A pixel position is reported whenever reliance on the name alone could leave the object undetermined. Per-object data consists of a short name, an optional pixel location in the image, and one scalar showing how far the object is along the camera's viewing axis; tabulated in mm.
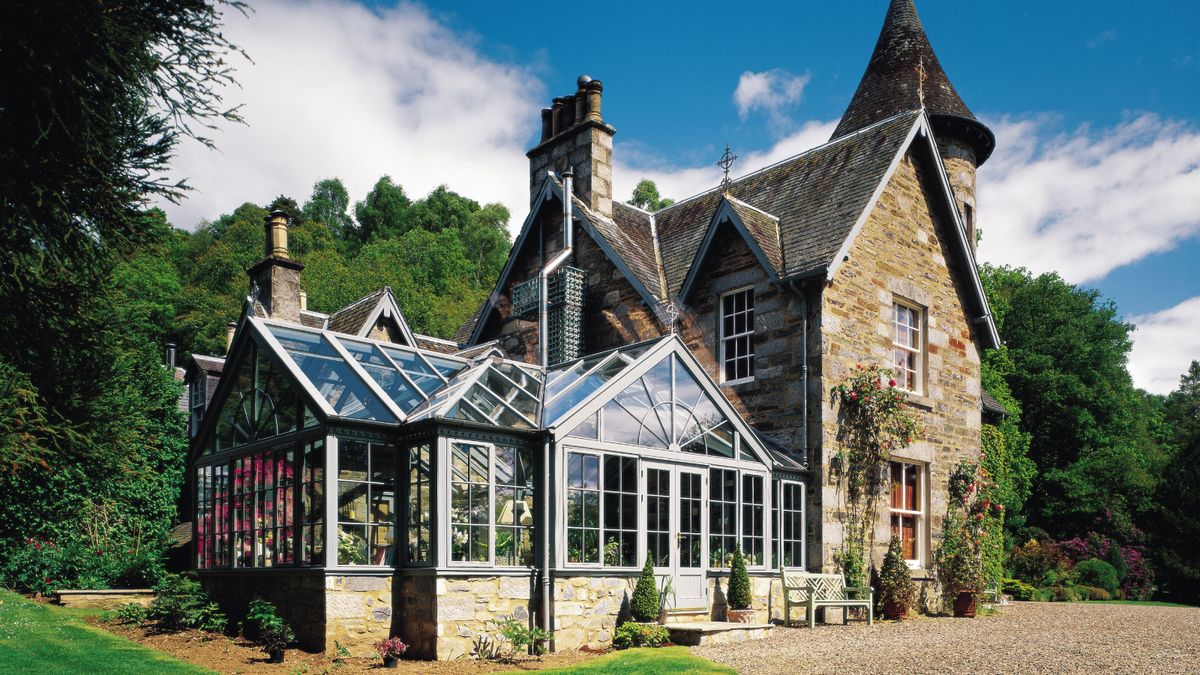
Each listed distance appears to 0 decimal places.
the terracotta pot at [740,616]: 14359
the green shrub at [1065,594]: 27234
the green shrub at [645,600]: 13219
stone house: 12383
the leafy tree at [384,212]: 56125
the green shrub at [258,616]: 12141
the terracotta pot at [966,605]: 17766
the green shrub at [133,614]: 13898
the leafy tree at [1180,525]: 27172
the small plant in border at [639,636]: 12766
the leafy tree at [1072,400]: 37000
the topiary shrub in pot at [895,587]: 16625
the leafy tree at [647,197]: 49041
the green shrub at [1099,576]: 29875
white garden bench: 14906
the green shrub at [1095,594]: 28205
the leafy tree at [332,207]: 57406
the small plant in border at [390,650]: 11164
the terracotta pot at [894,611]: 16625
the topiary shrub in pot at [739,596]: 14383
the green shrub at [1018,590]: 26531
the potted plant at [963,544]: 17922
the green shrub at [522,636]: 11891
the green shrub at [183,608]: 13539
